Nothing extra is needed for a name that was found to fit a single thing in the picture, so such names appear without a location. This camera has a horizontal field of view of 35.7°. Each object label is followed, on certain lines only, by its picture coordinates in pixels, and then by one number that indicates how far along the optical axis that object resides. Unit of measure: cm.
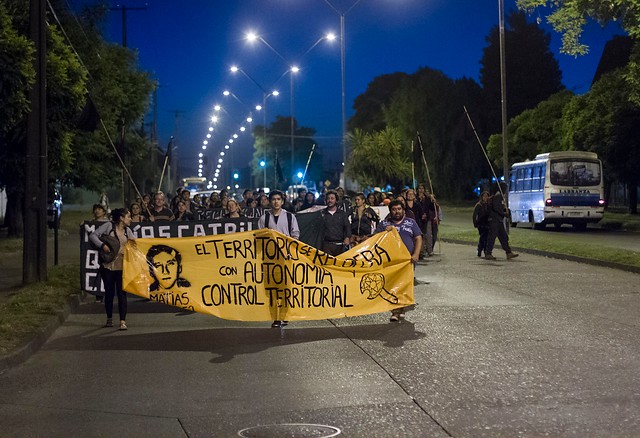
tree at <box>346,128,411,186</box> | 6925
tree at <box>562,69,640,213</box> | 4778
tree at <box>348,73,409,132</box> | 9812
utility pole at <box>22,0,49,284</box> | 1675
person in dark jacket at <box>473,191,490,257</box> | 2261
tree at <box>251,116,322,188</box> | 15200
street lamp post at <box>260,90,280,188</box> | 5831
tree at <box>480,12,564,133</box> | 9188
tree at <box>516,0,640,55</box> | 2098
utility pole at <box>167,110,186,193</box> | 6225
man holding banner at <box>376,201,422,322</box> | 1321
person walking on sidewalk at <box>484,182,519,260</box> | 2241
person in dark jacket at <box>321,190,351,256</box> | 1440
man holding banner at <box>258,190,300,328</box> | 1290
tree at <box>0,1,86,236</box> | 2602
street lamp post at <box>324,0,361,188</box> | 3962
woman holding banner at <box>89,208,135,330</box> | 1233
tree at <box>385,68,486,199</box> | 7200
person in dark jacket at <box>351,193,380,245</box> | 1623
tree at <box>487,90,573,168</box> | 6531
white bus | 3891
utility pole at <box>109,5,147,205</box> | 4934
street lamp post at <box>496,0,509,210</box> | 3070
